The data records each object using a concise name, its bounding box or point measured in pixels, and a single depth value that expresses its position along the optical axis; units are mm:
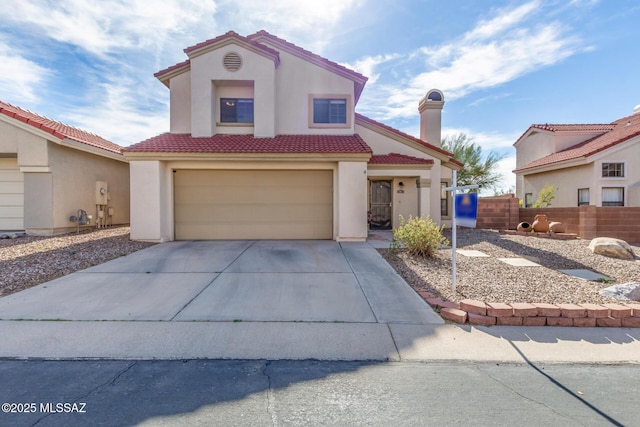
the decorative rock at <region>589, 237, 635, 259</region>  8703
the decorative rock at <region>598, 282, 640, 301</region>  5301
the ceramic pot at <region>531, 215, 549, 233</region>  12891
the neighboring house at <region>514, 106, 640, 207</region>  16312
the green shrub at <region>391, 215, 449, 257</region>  7945
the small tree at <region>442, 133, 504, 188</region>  24984
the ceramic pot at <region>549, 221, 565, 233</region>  12797
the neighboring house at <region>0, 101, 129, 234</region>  11227
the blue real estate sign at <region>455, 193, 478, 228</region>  5020
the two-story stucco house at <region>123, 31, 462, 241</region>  10594
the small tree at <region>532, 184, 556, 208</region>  17172
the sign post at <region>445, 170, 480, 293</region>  5035
